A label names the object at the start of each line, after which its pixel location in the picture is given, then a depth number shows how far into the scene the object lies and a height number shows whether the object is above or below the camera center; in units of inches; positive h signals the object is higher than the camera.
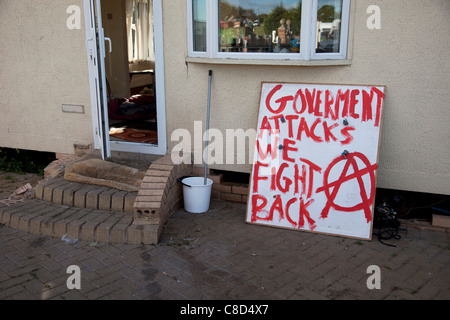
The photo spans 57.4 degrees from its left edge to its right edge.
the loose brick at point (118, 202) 180.5 -64.0
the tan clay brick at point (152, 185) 176.1 -55.5
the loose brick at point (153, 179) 179.2 -53.9
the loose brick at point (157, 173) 182.9 -52.4
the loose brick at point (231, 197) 204.8 -70.2
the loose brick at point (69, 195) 187.5 -63.6
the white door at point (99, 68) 190.1 -7.6
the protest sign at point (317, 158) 171.5 -44.4
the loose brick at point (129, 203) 179.5 -64.1
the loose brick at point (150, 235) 163.8 -70.7
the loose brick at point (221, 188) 205.2 -65.8
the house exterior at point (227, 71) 168.9 -8.5
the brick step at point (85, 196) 181.2 -63.1
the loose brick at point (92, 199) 184.1 -63.9
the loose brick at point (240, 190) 202.1 -65.6
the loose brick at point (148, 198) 169.5 -58.7
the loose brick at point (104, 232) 166.1 -70.5
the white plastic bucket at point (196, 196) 189.6 -65.2
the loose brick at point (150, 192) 173.0 -57.4
